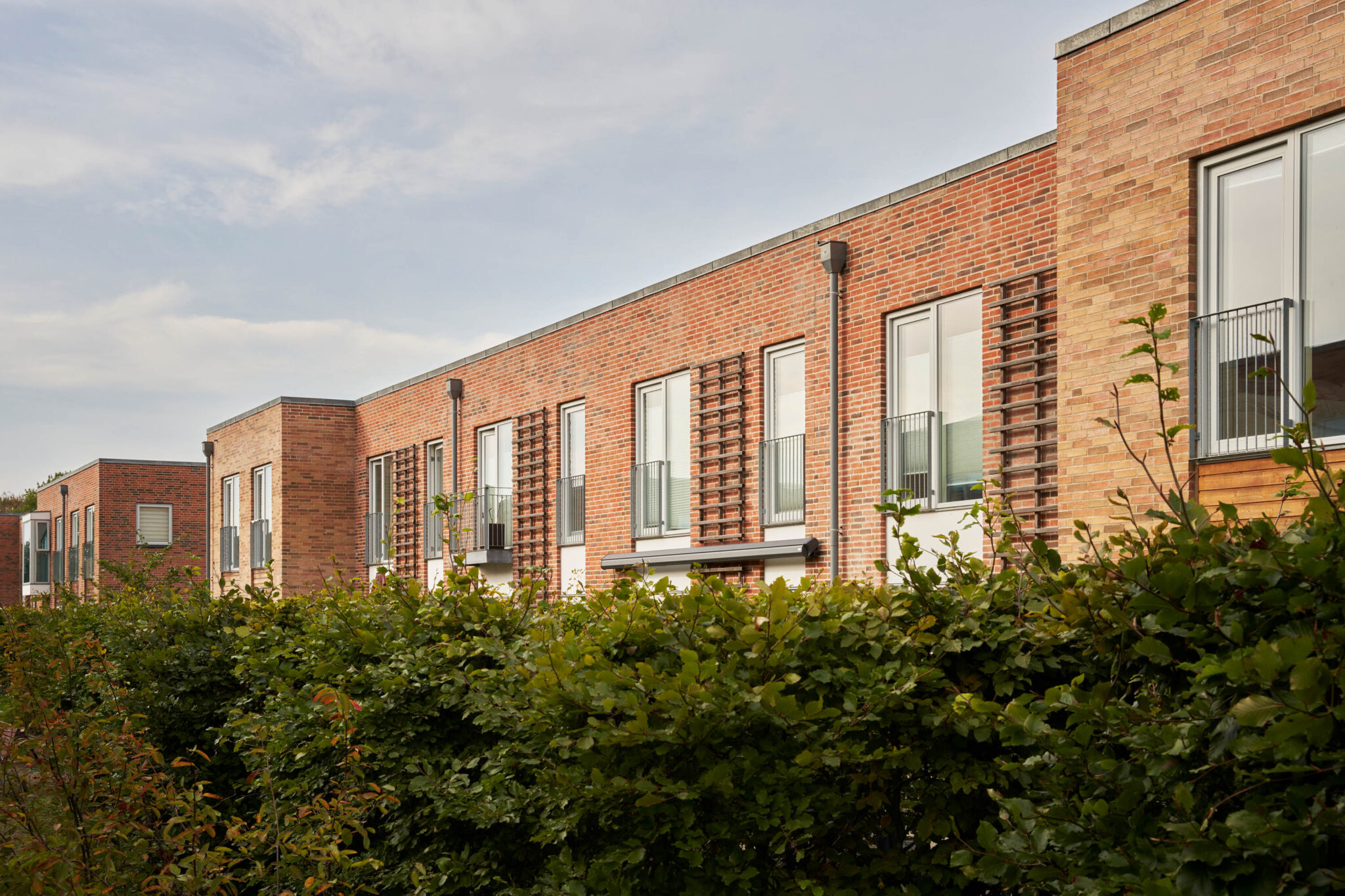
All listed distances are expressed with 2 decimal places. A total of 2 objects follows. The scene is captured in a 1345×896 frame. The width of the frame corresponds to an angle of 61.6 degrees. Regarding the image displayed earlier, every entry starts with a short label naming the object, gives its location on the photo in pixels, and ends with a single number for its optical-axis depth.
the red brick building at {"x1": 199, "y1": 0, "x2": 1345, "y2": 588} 8.93
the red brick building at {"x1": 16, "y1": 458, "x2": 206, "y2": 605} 41.91
